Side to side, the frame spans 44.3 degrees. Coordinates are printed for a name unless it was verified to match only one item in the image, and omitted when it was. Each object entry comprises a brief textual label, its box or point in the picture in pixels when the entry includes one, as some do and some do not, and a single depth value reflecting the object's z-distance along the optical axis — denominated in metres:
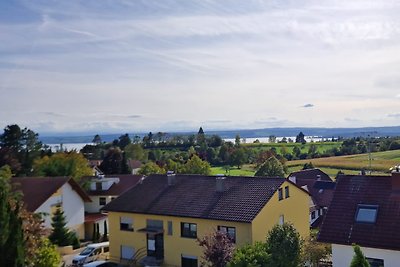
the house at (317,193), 55.90
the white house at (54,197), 43.41
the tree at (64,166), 58.84
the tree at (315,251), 28.33
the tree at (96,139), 173.60
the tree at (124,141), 136.98
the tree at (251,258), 22.30
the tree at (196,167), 67.94
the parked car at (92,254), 37.56
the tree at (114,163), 84.00
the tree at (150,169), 71.69
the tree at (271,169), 70.91
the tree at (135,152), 118.59
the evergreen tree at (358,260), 19.81
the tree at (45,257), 28.23
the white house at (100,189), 54.28
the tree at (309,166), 94.96
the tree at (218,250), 25.92
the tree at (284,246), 23.00
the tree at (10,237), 21.98
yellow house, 32.38
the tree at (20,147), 61.78
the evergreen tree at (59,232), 42.09
